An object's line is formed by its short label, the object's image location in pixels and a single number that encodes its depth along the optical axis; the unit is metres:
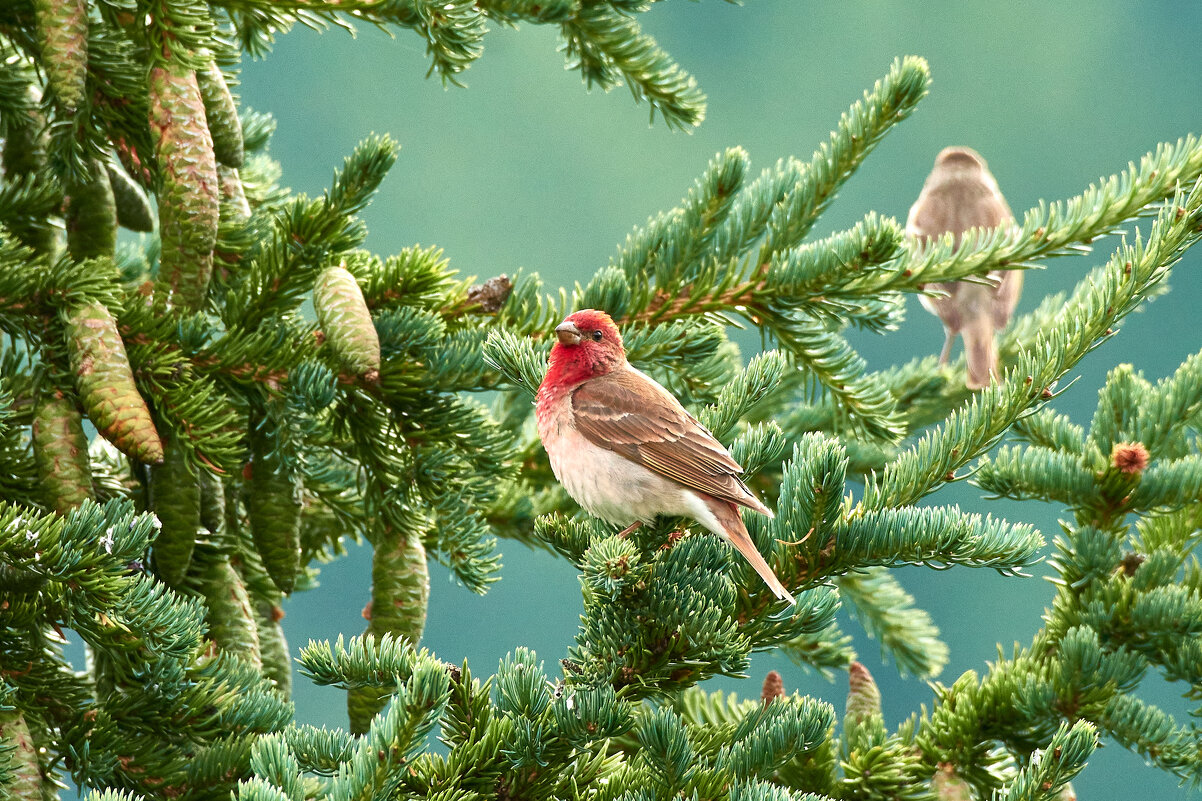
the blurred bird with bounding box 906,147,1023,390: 9.56
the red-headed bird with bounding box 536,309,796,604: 4.48
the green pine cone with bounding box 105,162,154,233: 5.30
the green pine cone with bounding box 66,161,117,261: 4.93
